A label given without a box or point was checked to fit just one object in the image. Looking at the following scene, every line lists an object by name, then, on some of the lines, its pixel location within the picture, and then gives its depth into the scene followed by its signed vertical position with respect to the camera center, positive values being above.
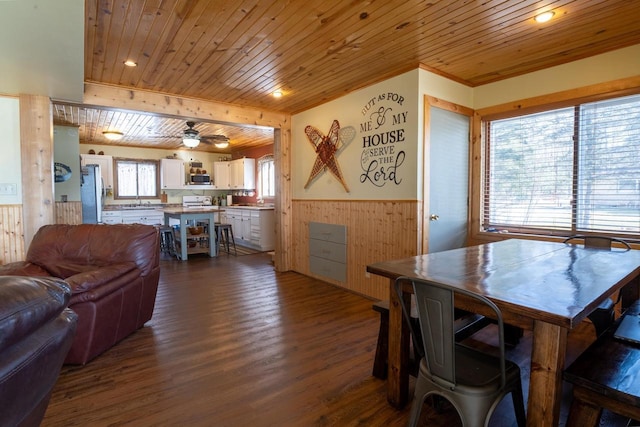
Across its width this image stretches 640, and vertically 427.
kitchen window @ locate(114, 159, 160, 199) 8.37 +0.50
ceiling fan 5.41 +1.06
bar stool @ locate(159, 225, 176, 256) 6.73 -0.86
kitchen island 6.20 -0.69
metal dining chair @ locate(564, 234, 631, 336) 2.33 -0.76
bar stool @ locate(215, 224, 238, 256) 6.84 -0.72
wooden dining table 1.25 -0.39
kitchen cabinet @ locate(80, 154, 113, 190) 7.61 +0.82
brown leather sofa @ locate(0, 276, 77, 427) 0.77 -0.37
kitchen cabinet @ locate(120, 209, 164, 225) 7.98 -0.42
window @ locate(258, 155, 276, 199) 8.06 +0.53
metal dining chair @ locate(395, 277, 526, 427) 1.34 -0.75
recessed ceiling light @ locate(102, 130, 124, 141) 6.29 +1.22
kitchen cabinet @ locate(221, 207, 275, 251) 6.89 -0.62
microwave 8.69 +0.53
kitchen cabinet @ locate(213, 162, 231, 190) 9.09 +0.72
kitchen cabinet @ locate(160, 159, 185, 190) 8.54 +0.64
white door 3.53 +0.21
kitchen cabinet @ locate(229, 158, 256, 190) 8.50 +0.64
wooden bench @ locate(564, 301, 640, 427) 1.19 -0.69
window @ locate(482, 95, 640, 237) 2.94 +0.27
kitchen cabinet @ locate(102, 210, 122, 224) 7.71 -0.42
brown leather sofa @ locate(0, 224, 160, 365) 2.32 -0.55
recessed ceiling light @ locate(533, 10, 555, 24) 2.40 +1.32
